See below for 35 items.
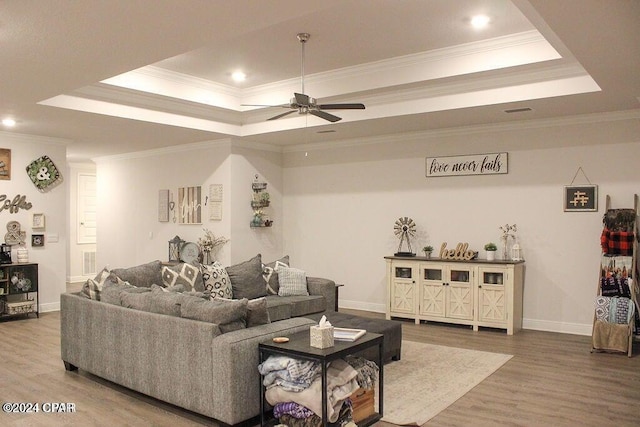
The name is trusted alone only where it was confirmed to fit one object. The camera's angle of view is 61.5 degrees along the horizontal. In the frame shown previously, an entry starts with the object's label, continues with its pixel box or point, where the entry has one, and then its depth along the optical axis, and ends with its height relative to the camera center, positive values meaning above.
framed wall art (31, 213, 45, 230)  7.73 -0.14
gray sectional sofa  3.47 -0.96
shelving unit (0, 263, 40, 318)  7.19 -1.06
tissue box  3.30 -0.76
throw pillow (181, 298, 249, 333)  3.61 -0.68
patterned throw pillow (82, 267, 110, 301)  4.67 -0.65
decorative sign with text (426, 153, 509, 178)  6.84 +0.64
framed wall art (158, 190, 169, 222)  8.97 +0.11
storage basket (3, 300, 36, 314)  7.17 -1.29
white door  11.54 +0.07
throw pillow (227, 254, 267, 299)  5.92 -0.75
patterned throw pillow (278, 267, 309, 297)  6.26 -0.82
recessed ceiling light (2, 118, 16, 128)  6.53 +1.10
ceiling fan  4.75 +0.97
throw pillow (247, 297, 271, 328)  3.79 -0.71
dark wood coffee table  3.13 -0.85
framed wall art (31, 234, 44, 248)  7.72 -0.42
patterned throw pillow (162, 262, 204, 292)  5.37 -0.65
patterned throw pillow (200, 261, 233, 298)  5.60 -0.72
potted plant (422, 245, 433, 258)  7.19 -0.49
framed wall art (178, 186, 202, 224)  8.48 +0.11
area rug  3.88 -1.41
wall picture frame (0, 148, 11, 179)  7.42 +0.66
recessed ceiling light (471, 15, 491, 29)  4.61 +1.68
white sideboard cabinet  6.36 -0.97
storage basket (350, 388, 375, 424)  3.41 -1.23
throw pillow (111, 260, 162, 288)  4.98 -0.59
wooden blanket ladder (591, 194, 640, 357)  5.39 -0.62
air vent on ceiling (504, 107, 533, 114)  5.88 +1.15
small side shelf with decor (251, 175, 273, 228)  8.36 +0.15
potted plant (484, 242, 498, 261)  6.66 -0.45
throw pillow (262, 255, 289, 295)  6.27 -0.76
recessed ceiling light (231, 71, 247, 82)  6.33 +1.64
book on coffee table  3.53 -0.81
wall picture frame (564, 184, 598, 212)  6.23 +0.19
